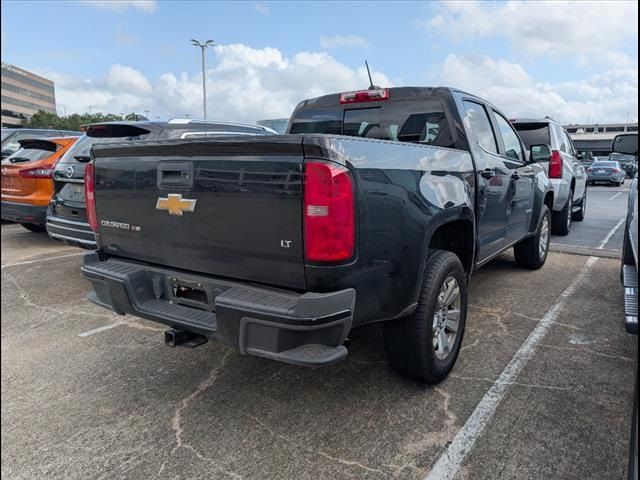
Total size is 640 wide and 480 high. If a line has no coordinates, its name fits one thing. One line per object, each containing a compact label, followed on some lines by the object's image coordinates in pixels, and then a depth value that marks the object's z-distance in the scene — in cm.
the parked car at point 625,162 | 2786
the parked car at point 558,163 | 784
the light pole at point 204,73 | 3137
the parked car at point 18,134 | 970
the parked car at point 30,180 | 733
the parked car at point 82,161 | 532
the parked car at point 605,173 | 2416
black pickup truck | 235
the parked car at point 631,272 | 187
